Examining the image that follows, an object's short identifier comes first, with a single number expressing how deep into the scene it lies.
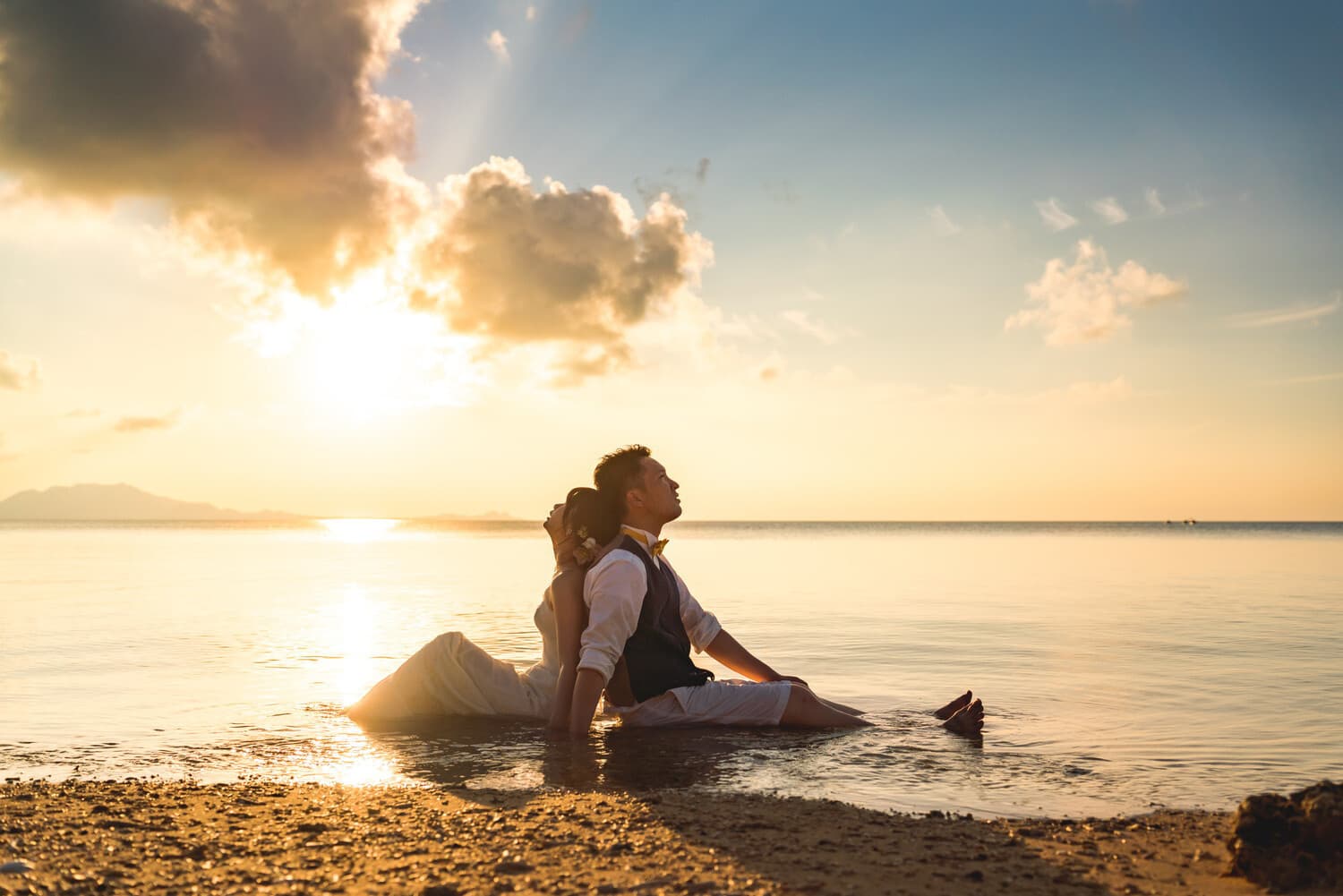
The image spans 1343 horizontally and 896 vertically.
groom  7.95
